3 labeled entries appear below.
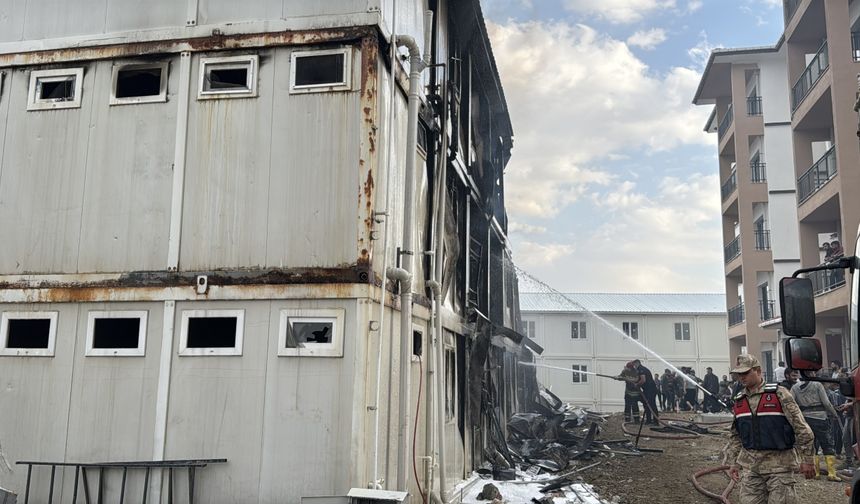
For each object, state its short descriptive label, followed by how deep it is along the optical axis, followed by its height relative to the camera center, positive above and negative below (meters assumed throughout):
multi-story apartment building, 18.33 +7.61
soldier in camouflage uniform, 5.69 -0.57
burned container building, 6.26 +1.11
